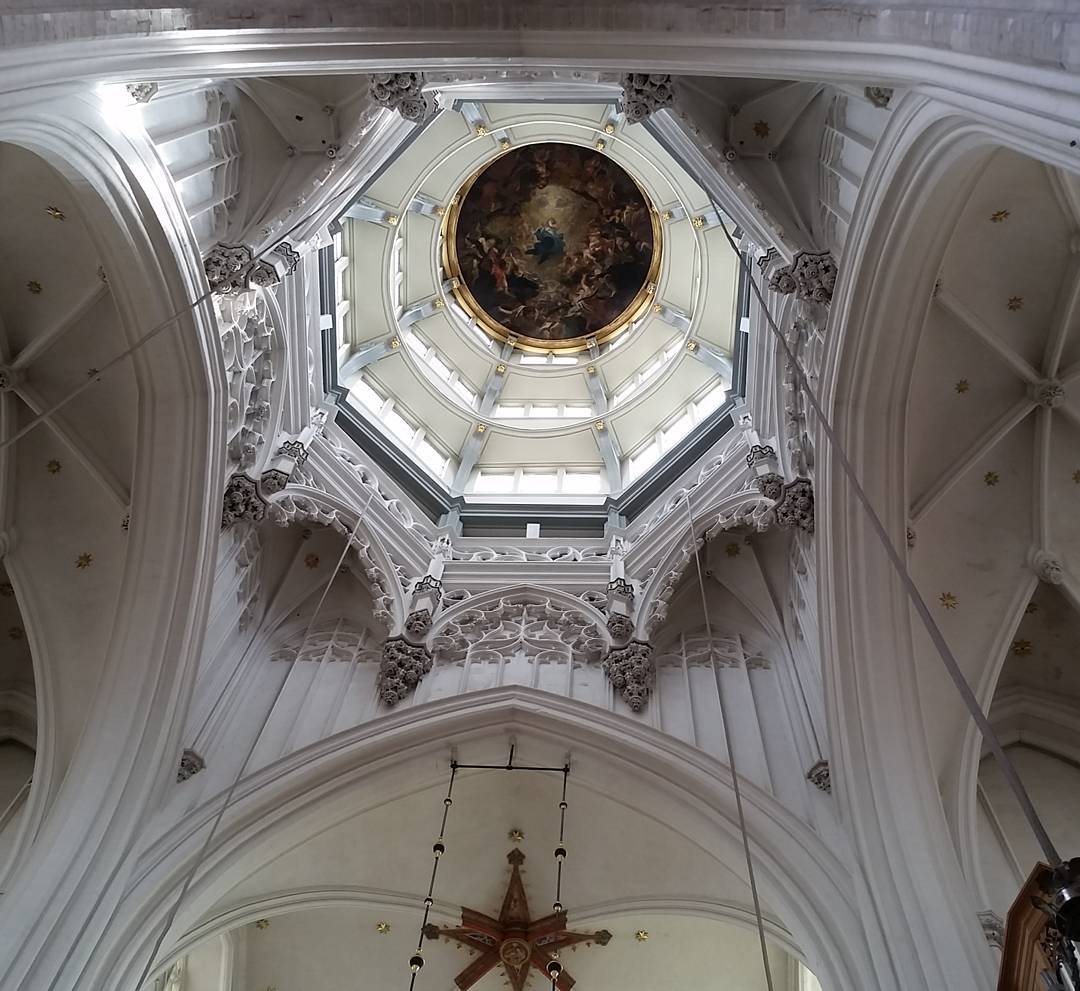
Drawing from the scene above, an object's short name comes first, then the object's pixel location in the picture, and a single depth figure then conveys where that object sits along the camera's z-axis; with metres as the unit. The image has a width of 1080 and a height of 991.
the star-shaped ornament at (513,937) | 10.15
